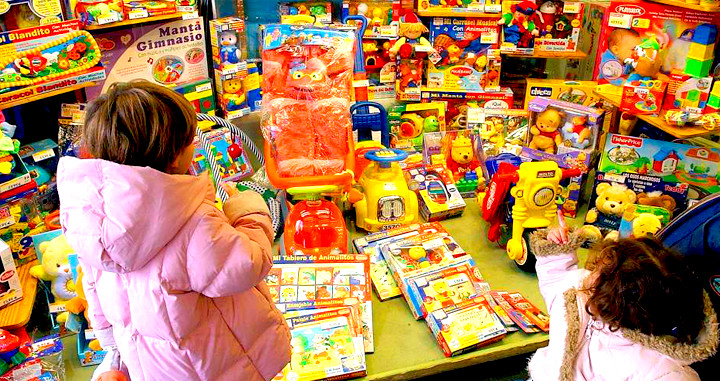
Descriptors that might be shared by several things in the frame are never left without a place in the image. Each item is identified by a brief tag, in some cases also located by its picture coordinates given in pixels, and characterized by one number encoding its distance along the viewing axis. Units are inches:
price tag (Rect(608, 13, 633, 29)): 108.7
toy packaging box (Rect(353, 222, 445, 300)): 96.8
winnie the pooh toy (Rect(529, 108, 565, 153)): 117.4
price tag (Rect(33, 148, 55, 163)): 94.3
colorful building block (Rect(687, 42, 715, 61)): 99.6
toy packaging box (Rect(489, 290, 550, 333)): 88.9
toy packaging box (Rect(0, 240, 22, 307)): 80.4
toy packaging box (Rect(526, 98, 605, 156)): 115.0
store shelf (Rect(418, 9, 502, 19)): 131.4
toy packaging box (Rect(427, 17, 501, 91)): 134.2
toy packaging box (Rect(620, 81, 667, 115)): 104.3
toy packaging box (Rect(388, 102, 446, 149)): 134.4
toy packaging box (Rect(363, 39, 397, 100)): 135.6
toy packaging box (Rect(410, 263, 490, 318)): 91.1
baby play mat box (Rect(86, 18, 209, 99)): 106.1
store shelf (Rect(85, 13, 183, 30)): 97.5
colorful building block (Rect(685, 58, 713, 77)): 100.6
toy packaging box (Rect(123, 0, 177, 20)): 101.0
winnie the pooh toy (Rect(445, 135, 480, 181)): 125.9
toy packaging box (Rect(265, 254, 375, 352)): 89.9
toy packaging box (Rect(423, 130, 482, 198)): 126.3
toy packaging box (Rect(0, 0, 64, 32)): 87.9
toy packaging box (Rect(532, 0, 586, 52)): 133.8
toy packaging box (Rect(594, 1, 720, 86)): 103.2
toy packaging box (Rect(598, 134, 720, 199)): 102.7
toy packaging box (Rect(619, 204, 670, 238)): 96.0
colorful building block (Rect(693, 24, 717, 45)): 99.1
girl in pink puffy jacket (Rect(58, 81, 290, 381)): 46.2
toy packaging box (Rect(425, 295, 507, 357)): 84.5
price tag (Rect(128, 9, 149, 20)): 100.9
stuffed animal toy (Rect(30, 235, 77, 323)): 84.7
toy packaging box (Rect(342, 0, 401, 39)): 131.9
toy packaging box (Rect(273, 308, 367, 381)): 79.0
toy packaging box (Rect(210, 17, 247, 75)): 117.3
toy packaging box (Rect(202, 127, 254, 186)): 113.1
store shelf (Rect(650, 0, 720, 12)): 95.6
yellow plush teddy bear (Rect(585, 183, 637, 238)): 104.8
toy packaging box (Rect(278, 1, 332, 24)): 129.3
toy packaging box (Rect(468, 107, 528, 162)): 129.7
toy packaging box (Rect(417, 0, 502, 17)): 131.6
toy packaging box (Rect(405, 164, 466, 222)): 117.4
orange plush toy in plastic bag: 105.4
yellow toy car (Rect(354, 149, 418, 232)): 109.0
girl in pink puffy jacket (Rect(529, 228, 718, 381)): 56.4
